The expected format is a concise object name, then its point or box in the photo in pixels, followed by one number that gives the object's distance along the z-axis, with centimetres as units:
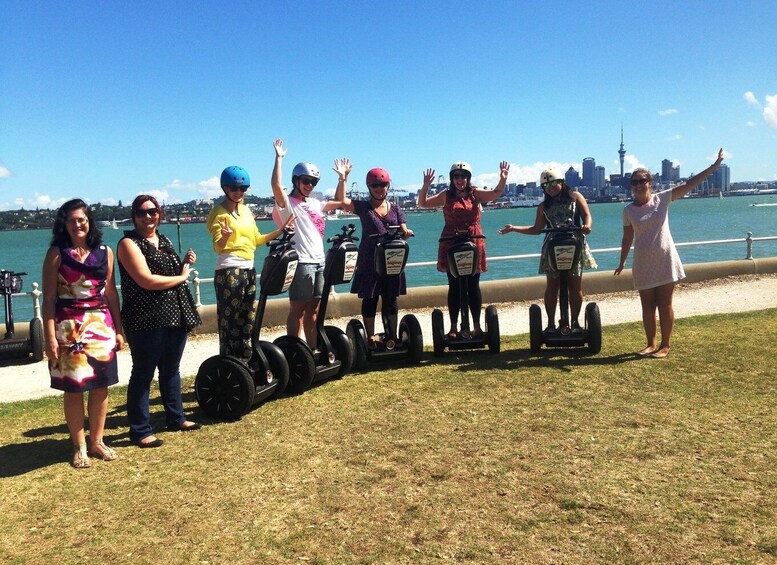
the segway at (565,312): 626
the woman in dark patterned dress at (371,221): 621
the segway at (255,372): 483
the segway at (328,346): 546
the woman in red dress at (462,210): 644
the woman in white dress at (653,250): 633
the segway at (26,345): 781
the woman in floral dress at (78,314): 394
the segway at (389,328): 598
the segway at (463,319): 625
